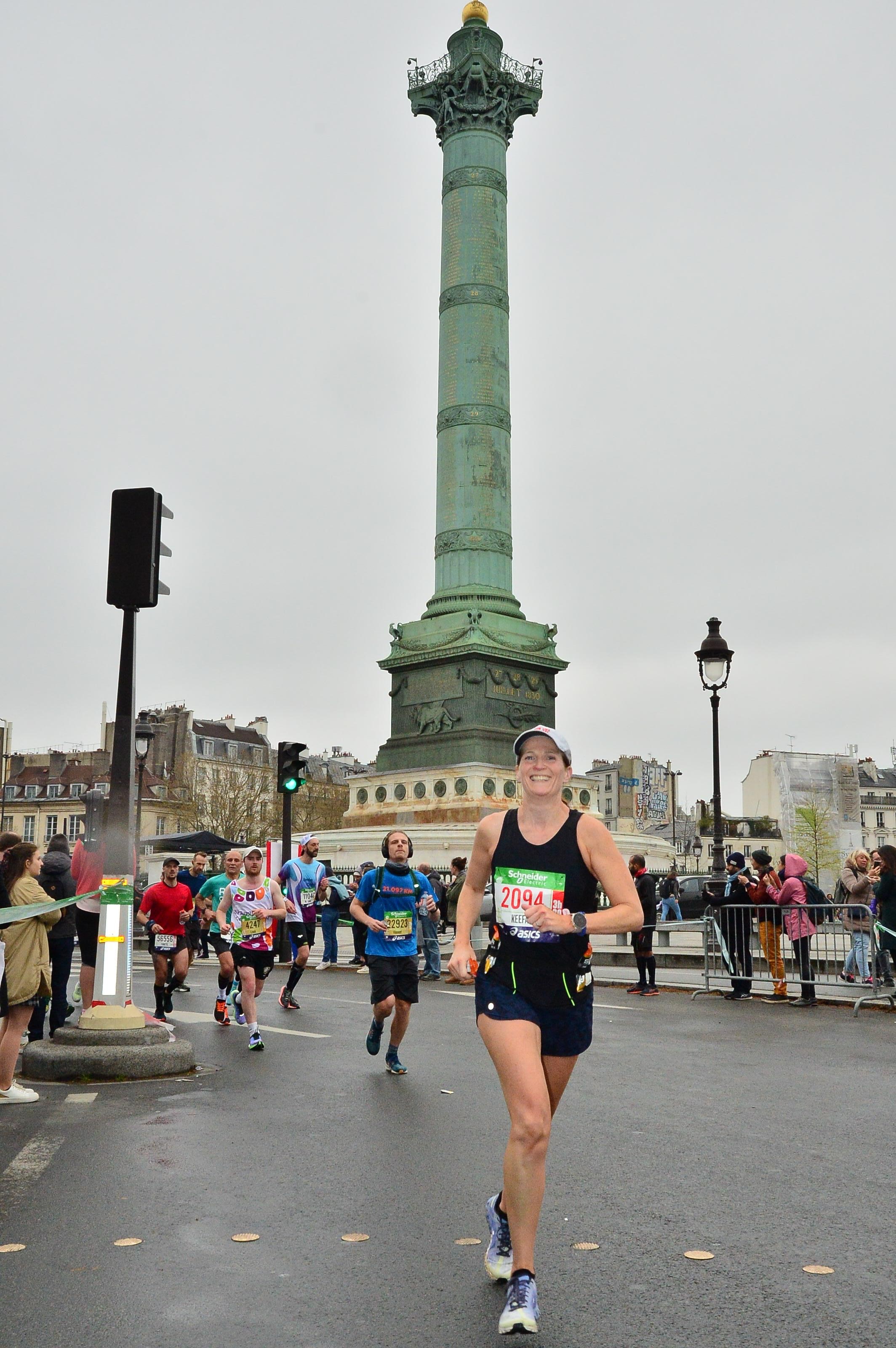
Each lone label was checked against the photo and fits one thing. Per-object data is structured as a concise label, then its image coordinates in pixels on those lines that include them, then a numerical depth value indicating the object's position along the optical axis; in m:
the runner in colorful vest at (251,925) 11.37
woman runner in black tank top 4.21
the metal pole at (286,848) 21.34
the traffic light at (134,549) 10.25
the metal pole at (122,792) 9.62
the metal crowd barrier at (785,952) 15.22
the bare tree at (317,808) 71.19
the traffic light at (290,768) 22.52
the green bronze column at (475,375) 41.66
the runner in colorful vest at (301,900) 14.41
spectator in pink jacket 15.61
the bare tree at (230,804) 67.00
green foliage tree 83.25
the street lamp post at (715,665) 20.31
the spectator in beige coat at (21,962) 8.38
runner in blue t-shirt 9.91
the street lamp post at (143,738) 28.45
